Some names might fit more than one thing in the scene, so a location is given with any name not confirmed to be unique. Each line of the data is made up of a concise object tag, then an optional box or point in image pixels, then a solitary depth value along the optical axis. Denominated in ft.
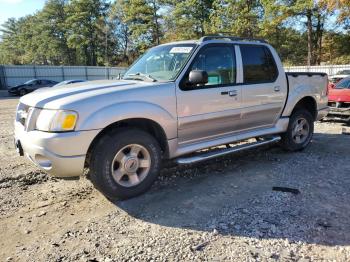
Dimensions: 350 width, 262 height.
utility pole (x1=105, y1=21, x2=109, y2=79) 210.34
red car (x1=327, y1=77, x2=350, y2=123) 30.73
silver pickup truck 12.92
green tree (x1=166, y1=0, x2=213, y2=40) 152.56
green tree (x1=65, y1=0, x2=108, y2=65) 203.73
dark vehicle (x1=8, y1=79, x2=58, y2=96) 96.73
